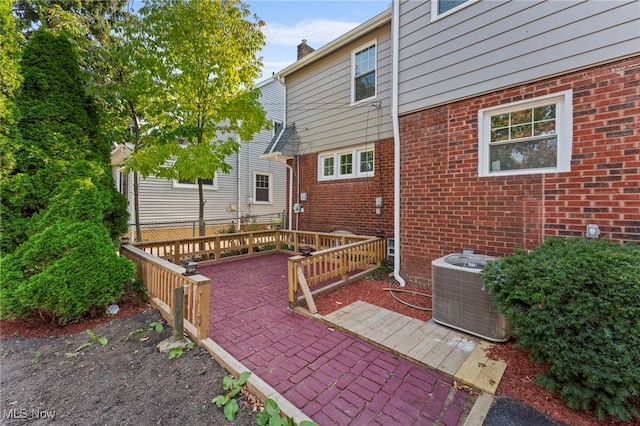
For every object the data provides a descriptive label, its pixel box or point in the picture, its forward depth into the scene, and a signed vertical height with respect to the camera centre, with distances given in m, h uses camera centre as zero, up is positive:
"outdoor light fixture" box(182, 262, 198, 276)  3.45 -0.83
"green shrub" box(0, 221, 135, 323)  3.39 -0.94
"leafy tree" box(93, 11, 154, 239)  5.80 +2.59
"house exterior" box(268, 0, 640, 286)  3.17 +1.22
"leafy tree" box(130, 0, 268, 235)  5.94 +2.97
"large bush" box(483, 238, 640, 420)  1.87 -0.90
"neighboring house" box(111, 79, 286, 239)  10.77 +0.71
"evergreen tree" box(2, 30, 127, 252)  3.75 +1.07
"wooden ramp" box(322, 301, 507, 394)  2.59 -1.61
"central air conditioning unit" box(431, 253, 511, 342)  3.10 -1.18
